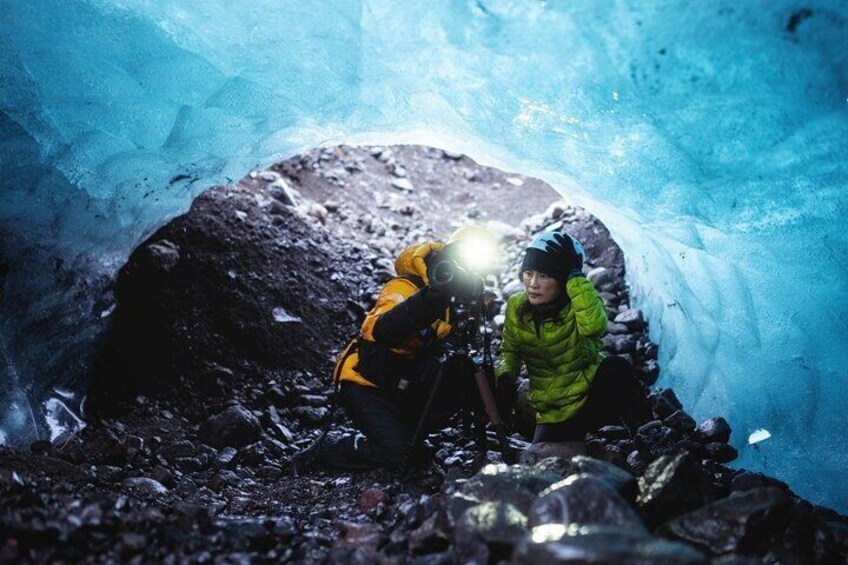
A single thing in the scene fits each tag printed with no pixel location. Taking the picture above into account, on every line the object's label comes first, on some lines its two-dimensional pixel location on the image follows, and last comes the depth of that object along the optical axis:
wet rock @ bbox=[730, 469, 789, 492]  3.08
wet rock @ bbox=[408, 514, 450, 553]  2.13
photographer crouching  3.39
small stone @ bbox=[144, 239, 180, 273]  4.64
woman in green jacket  3.52
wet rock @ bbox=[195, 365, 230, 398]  4.40
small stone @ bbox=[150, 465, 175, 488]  3.34
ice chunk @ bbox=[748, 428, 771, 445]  3.56
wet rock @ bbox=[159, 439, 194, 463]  3.68
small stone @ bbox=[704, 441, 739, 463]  3.67
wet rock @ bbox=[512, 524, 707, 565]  1.44
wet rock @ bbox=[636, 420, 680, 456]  3.70
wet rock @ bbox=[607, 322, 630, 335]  5.18
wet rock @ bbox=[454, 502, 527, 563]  1.88
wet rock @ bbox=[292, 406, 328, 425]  4.45
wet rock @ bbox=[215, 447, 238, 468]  3.69
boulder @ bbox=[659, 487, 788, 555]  2.00
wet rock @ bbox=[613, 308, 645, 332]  5.18
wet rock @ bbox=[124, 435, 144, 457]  3.58
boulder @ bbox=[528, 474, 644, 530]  1.89
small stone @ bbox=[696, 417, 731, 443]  3.76
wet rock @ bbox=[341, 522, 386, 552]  2.30
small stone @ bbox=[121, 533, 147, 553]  1.92
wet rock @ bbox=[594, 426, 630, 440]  3.98
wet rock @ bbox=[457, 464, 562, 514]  2.23
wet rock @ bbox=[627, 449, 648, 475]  3.32
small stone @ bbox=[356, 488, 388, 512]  2.93
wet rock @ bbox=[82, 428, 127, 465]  3.47
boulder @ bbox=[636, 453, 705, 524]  2.26
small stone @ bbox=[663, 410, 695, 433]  3.94
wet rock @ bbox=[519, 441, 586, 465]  3.38
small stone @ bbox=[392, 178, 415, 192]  9.23
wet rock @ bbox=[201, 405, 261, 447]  3.92
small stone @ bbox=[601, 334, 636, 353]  4.97
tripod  3.27
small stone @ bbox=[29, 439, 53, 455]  3.48
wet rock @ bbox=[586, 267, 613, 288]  5.83
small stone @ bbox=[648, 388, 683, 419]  4.21
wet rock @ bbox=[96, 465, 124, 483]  3.23
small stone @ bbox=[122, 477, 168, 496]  3.15
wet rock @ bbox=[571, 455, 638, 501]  2.26
